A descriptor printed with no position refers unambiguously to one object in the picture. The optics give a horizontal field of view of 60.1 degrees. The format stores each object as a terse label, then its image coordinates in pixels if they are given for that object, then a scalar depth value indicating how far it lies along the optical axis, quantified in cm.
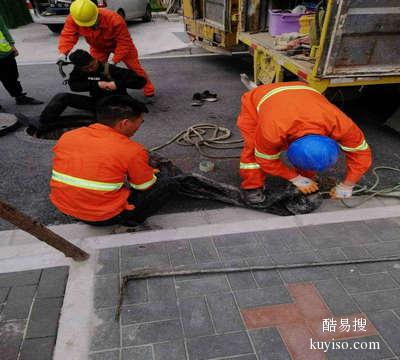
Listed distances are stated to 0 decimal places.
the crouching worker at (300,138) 252
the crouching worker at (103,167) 241
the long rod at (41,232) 194
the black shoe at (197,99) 568
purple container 527
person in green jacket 502
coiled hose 372
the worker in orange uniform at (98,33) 461
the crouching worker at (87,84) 457
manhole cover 460
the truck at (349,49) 335
